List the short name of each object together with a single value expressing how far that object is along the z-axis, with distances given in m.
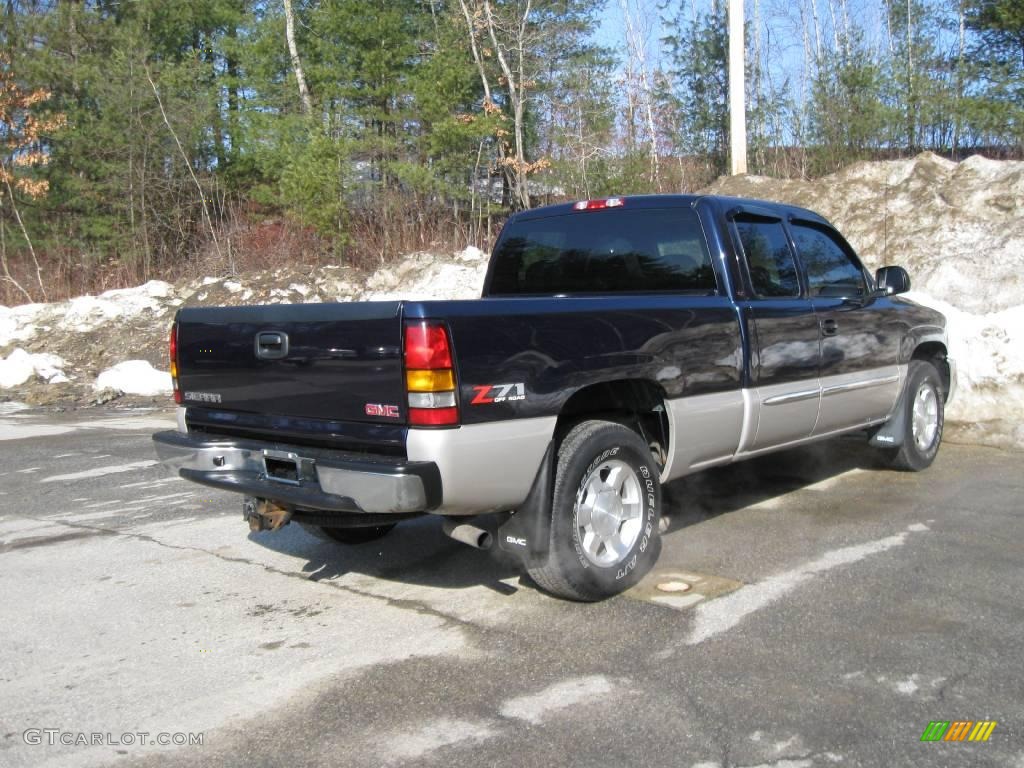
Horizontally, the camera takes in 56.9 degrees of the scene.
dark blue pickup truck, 3.87
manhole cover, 4.52
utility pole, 16.38
